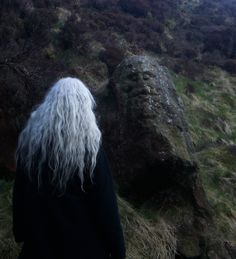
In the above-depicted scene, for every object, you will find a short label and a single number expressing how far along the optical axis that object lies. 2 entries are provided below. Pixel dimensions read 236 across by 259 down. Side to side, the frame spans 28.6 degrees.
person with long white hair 2.66
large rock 5.27
